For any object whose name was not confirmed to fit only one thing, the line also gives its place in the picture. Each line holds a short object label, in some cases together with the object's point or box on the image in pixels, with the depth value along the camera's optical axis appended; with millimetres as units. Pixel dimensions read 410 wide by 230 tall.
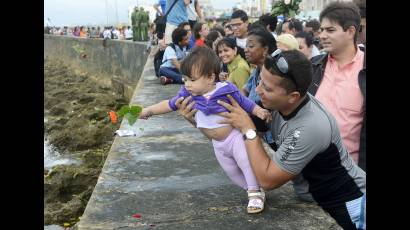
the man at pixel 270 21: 7879
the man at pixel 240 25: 6863
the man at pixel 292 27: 6965
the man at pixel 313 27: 8172
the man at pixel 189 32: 8430
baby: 2961
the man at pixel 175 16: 9148
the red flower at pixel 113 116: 3304
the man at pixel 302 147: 2598
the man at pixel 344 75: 3346
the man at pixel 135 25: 18894
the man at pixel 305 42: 5633
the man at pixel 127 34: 28514
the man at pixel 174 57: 8375
